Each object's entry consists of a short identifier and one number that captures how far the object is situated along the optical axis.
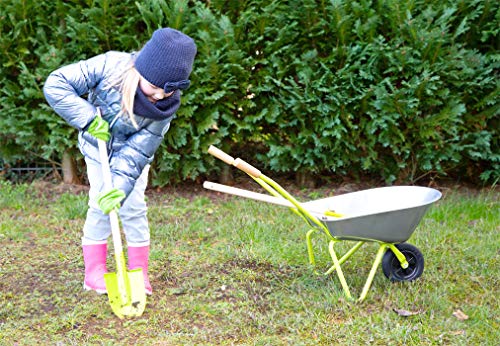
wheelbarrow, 3.10
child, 3.01
